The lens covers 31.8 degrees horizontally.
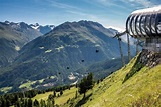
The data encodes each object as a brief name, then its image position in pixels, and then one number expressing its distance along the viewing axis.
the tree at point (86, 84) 103.44
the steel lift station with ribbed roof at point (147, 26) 54.84
